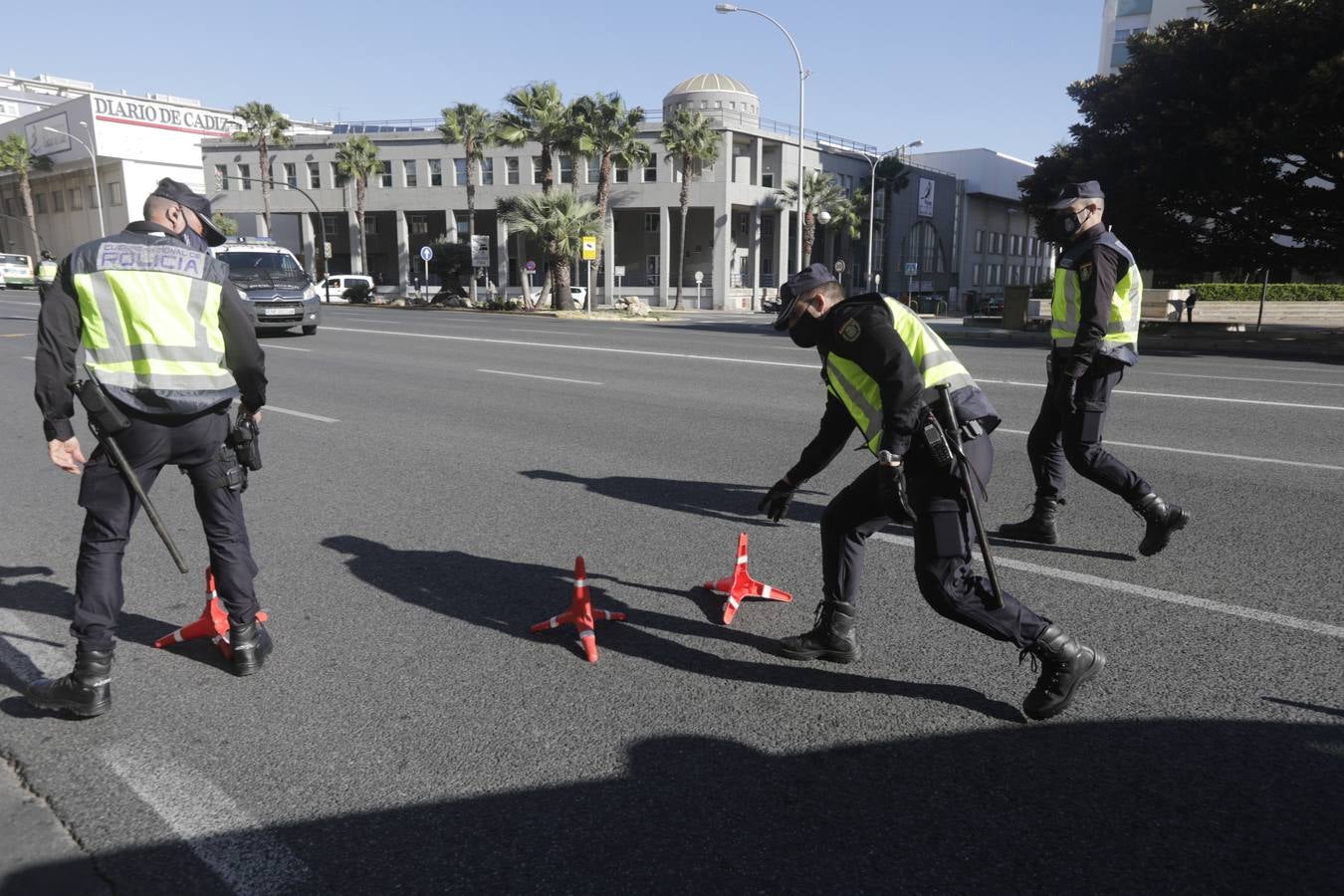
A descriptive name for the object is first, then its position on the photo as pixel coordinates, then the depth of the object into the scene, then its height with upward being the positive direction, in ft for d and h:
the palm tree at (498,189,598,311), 129.70 +8.42
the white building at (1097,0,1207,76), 163.73 +48.62
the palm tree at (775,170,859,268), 188.14 +16.95
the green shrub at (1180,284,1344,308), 124.06 -1.27
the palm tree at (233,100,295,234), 182.09 +30.66
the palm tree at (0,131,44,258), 229.86 +29.94
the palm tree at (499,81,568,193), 135.23 +24.01
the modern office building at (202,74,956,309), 184.34 +16.22
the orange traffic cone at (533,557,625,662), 12.01 -4.53
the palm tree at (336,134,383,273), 177.88 +23.18
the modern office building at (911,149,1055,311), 247.70 +17.47
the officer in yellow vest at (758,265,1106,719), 10.07 -1.82
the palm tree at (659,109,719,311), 161.07 +25.21
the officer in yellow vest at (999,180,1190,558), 15.75 -1.15
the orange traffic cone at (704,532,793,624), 13.56 -4.62
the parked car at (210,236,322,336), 61.87 -0.37
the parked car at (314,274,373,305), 162.81 -1.06
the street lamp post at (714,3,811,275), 101.40 +30.33
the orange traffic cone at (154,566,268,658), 12.17 -4.69
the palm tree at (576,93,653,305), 139.95 +22.54
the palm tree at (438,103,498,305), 160.15 +26.52
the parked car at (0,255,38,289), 151.84 +0.87
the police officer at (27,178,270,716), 10.21 -1.00
